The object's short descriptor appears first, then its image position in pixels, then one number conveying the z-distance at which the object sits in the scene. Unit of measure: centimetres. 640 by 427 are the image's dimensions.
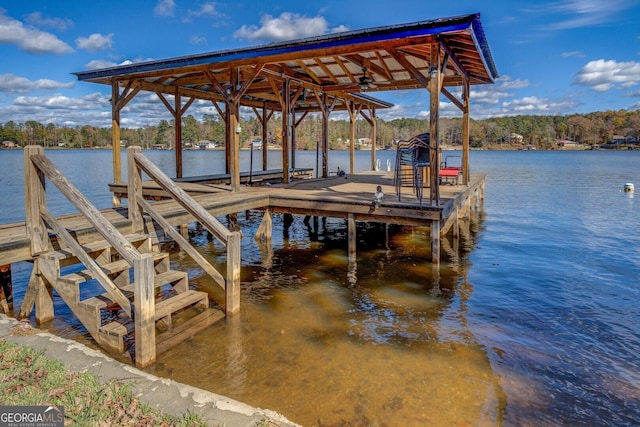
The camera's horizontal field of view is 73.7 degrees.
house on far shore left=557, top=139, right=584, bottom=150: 11044
